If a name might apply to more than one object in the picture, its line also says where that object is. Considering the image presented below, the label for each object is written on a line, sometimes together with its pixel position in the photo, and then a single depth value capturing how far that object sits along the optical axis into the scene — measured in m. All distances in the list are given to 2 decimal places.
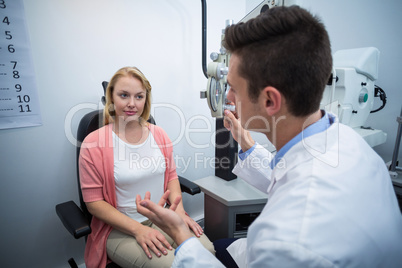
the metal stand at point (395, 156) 1.25
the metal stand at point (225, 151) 1.30
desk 1.13
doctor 0.43
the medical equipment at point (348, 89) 1.00
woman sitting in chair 0.88
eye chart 0.95
